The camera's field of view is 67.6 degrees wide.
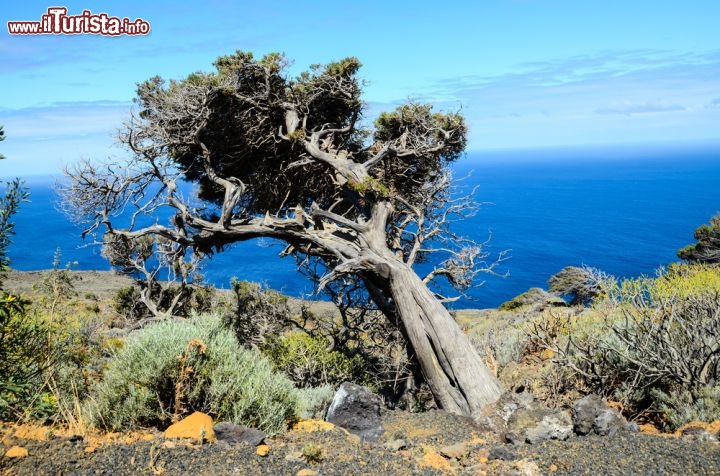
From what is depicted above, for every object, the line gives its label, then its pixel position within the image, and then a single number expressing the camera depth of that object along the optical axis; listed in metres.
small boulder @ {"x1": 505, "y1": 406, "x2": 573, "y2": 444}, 5.65
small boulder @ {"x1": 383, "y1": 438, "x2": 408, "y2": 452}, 5.24
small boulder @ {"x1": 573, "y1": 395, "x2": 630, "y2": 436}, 5.52
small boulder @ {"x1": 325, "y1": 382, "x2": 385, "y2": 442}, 6.39
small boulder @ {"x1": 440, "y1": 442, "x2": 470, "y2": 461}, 5.11
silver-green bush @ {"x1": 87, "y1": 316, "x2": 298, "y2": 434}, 5.46
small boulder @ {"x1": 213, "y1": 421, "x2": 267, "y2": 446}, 4.88
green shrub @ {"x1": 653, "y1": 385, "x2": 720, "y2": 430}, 5.88
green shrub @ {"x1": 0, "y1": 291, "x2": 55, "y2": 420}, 4.54
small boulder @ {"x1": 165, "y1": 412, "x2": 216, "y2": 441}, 4.73
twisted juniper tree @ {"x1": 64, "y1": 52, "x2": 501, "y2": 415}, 9.12
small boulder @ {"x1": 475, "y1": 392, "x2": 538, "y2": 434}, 6.74
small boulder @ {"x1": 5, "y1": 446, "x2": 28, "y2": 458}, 4.07
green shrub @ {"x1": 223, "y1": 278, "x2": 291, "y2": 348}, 12.62
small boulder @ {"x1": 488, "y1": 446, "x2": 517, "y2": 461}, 4.98
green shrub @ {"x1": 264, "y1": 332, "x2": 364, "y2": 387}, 10.76
